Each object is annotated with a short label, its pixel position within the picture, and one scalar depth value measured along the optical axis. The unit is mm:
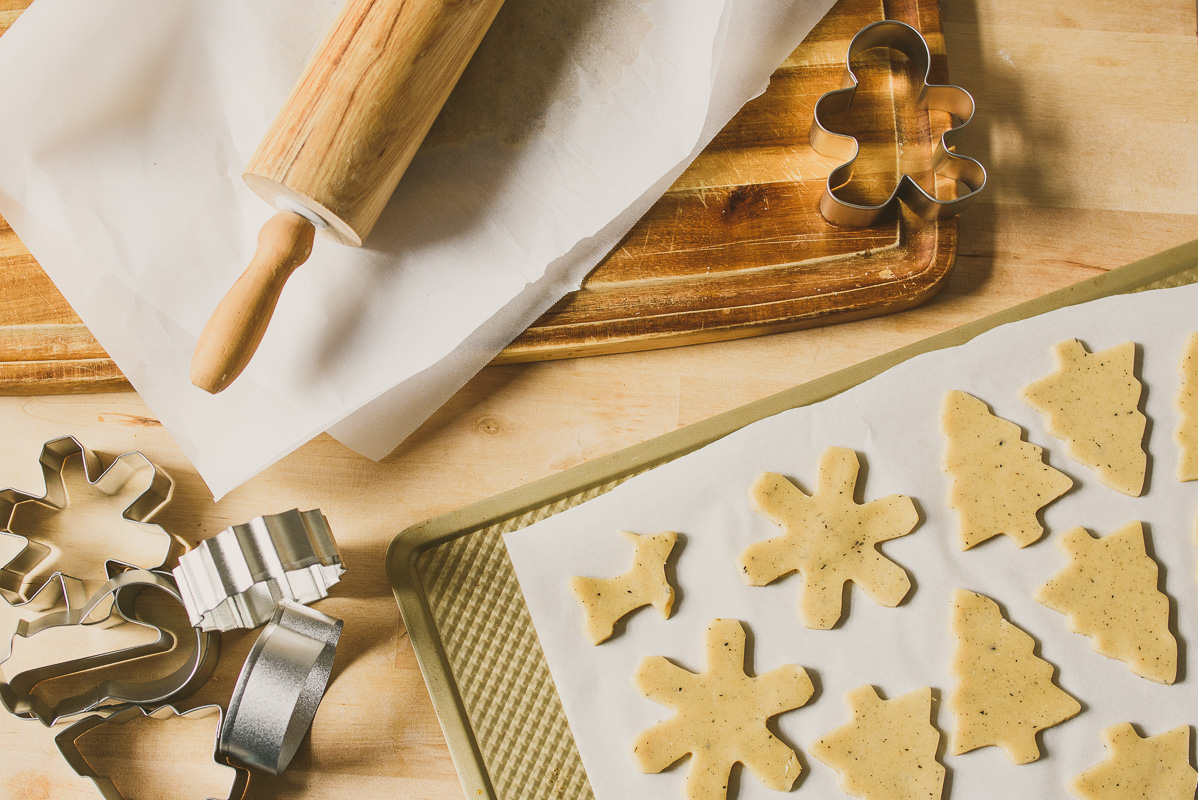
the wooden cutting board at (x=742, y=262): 696
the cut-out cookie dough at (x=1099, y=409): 683
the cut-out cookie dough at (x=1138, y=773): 632
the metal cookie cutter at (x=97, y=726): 631
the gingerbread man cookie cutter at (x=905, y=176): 681
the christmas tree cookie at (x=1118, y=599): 652
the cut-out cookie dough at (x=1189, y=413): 685
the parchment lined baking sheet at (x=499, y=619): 643
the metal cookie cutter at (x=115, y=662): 646
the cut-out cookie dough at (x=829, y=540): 653
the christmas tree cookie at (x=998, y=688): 636
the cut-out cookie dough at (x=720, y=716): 628
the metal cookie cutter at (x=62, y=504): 681
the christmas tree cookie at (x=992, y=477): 669
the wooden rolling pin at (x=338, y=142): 595
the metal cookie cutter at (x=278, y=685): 621
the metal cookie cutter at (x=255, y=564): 610
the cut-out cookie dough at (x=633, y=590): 646
